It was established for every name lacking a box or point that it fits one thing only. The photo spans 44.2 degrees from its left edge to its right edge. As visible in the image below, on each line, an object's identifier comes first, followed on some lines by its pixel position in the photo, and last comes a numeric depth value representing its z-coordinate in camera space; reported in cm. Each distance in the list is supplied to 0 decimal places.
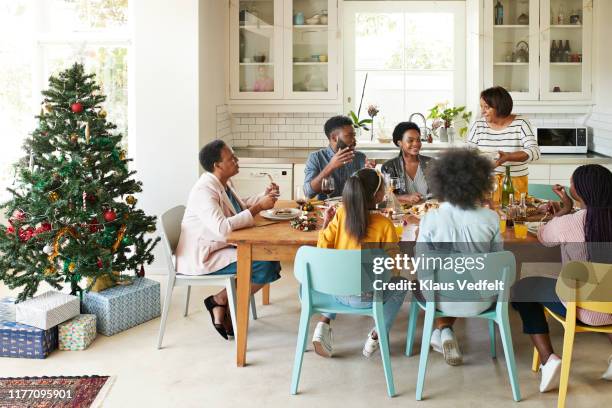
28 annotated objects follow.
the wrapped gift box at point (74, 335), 420
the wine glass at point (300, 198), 419
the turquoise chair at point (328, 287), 336
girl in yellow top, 346
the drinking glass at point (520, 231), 372
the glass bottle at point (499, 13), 652
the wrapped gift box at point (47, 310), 412
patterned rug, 349
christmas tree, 441
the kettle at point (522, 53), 657
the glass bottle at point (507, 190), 442
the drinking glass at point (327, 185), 407
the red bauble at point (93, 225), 456
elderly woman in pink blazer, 412
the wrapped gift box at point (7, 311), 431
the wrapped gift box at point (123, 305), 444
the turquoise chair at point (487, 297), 337
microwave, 663
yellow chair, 321
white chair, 414
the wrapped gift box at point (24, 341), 407
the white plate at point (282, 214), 418
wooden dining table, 374
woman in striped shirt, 488
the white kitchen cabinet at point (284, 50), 662
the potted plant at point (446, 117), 673
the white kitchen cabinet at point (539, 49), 650
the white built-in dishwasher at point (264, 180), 632
